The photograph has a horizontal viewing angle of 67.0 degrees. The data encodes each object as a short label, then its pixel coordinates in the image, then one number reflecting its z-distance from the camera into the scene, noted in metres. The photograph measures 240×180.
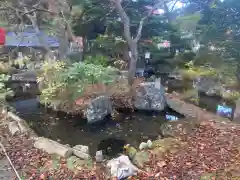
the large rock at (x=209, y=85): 8.49
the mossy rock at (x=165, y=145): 3.99
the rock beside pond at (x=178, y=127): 5.11
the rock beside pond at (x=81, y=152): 3.77
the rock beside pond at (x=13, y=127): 4.58
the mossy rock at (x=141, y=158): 3.68
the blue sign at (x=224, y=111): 6.39
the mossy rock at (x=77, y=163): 3.45
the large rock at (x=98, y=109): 6.39
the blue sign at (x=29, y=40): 13.11
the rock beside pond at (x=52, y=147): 3.77
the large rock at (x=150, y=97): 6.96
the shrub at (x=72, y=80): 6.65
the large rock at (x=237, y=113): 5.93
